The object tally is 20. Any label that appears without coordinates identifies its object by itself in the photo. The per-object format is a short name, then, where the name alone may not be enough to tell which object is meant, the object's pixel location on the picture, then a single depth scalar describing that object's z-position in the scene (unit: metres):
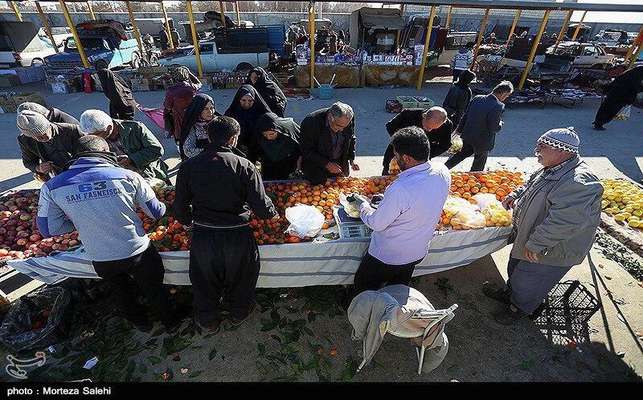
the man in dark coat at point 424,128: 4.33
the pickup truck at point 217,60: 12.24
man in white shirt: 2.26
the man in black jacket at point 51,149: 3.56
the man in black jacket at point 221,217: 2.34
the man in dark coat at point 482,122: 4.80
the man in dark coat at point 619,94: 8.13
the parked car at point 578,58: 12.08
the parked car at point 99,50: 11.70
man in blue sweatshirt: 2.26
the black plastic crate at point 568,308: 3.25
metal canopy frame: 9.77
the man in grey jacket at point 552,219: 2.56
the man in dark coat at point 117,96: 5.35
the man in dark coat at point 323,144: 3.71
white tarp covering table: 2.85
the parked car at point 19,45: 13.75
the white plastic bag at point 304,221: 2.99
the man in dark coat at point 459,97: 5.97
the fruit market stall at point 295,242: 2.90
